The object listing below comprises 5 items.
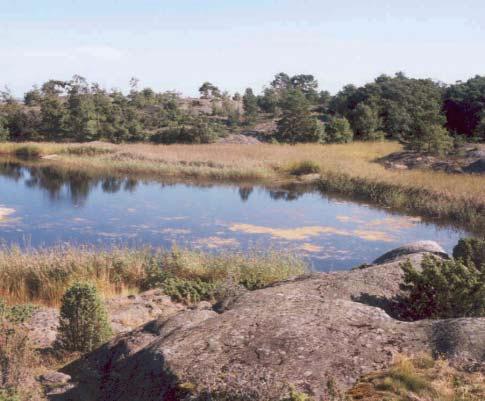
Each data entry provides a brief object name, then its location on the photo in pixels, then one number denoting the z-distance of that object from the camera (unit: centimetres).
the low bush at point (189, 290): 1044
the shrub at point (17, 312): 802
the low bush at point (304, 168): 3029
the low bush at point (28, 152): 4108
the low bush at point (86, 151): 3906
